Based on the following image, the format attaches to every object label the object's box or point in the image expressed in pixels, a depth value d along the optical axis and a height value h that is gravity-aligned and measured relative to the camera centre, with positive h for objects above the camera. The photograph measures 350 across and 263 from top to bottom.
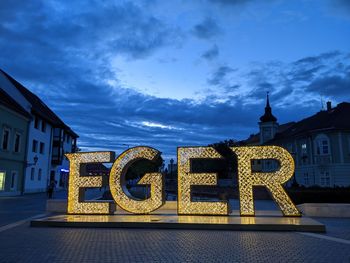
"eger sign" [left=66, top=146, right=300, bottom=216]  15.02 +0.40
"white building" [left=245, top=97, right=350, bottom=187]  43.88 +6.01
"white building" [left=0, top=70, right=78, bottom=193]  39.06 +6.61
